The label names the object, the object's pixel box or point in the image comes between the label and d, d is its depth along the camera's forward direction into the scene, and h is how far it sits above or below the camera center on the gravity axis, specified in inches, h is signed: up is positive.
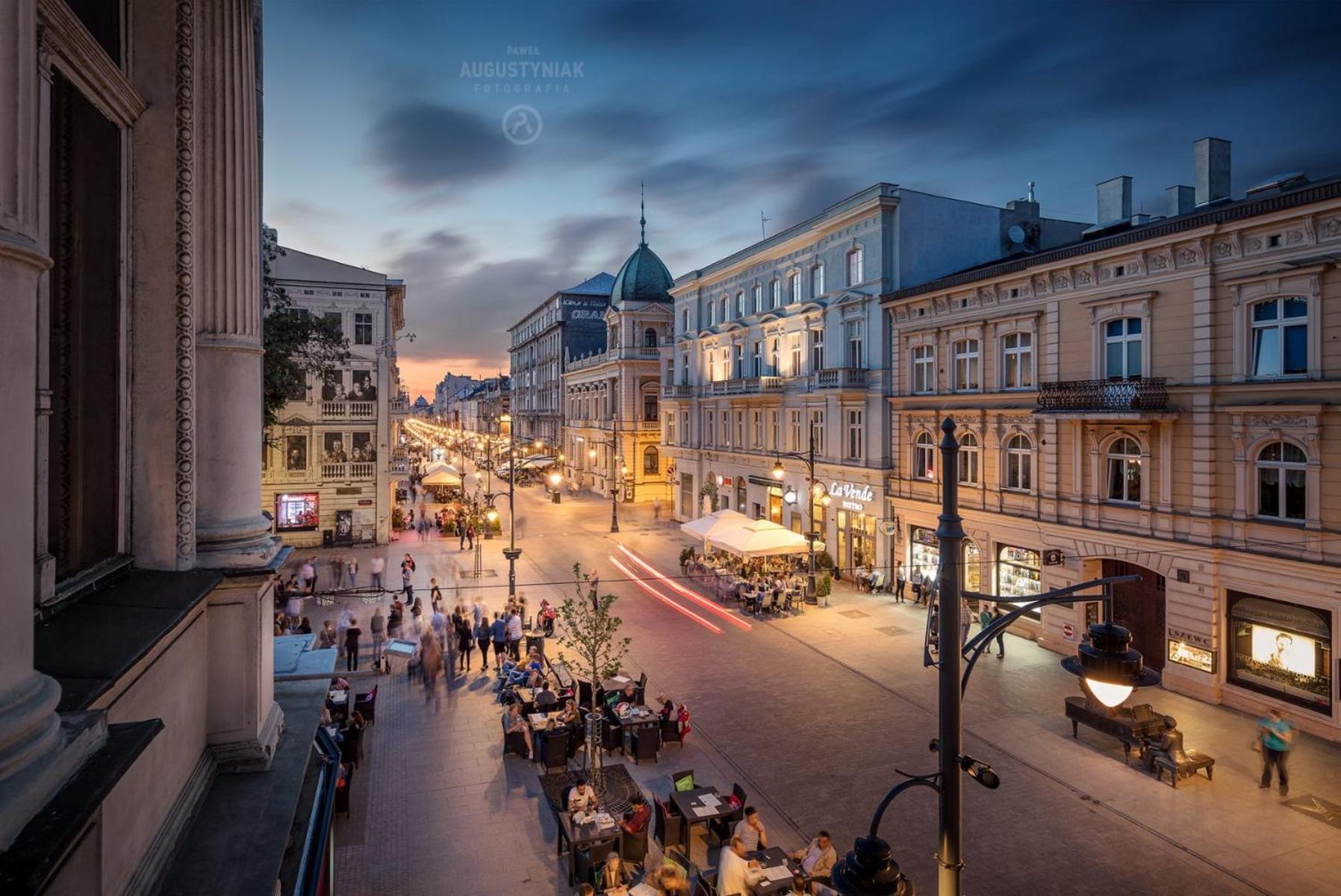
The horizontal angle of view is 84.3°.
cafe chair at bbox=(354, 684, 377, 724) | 647.8 -224.3
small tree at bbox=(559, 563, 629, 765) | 554.3 -143.6
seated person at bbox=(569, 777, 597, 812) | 466.3 -221.9
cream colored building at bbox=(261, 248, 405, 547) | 1541.6 +45.3
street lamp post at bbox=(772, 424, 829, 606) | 1066.1 -51.0
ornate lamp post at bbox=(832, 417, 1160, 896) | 215.9 -66.6
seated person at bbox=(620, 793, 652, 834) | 445.7 -225.4
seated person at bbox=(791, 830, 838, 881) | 395.2 -220.7
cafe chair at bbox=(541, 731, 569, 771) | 569.9 -233.3
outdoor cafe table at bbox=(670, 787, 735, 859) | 458.6 -227.6
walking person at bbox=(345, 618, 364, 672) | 800.9 -212.8
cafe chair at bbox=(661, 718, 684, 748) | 617.3 -234.8
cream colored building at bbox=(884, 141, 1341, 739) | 653.9 +16.4
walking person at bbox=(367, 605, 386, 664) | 871.7 -213.2
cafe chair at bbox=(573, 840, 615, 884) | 422.9 -237.3
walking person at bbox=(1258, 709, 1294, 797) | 532.7 -214.8
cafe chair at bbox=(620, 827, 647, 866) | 444.1 -240.0
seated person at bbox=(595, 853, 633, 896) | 382.0 -227.0
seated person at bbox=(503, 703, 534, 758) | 597.3 -224.2
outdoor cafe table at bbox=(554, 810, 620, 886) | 427.2 -226.6
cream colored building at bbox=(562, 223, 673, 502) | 2464.3 +237.1
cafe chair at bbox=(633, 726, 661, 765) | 596.4 -238.2
